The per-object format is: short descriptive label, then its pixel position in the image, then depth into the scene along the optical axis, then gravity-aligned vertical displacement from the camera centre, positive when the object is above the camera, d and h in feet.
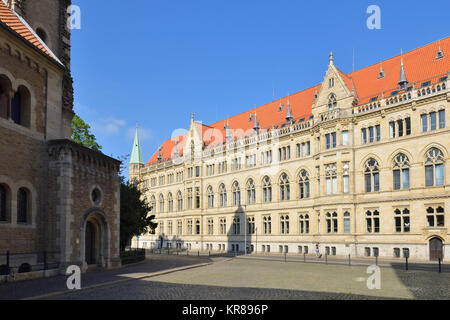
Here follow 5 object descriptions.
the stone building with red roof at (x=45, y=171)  70.79 +6.18
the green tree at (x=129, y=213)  118.62 -2.80
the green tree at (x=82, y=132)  152.87 +25.91
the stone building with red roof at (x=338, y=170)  126.11 +11.41
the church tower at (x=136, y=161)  275.18 +27.41
